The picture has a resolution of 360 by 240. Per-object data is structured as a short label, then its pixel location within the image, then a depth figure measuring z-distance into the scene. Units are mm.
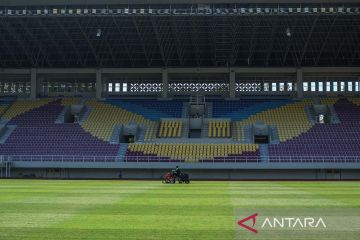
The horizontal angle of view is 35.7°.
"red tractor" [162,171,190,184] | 37531
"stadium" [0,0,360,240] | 50281
